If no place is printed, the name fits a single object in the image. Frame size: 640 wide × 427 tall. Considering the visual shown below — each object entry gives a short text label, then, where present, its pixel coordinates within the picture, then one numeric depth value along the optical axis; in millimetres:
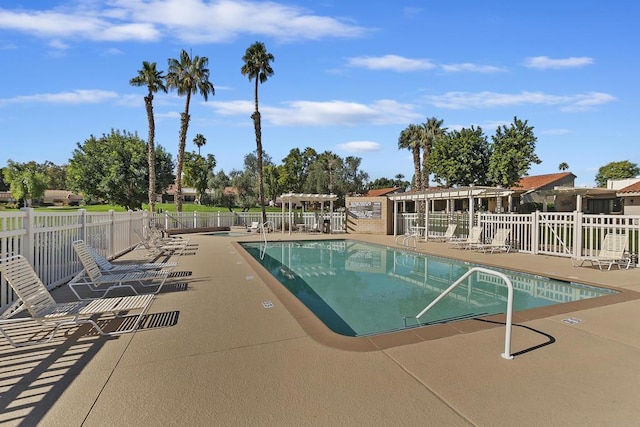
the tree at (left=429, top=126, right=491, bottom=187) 26188
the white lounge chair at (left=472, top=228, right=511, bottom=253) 12500
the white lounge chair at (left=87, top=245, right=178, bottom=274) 6387
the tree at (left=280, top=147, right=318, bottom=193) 51219
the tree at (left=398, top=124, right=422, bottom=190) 34031
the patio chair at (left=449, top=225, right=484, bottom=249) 13211
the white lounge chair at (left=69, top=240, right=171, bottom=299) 5562
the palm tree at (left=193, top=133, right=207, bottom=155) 72812
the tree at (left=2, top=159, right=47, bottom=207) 51062
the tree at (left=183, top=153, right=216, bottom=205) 55406
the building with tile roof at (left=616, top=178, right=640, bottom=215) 24283
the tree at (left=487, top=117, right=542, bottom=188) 23562
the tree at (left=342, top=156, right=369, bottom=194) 52906
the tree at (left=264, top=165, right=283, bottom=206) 47031
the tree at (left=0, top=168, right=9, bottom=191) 73500
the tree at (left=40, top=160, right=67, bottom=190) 90700
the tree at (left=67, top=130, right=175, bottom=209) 27078
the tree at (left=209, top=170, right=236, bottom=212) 45438
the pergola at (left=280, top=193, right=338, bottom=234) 21203
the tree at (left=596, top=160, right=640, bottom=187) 56338
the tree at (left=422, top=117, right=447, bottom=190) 33844
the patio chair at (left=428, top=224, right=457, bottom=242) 15602
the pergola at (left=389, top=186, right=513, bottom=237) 14758
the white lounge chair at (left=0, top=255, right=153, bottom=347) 3707
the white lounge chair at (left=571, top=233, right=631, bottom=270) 8742
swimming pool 5914
